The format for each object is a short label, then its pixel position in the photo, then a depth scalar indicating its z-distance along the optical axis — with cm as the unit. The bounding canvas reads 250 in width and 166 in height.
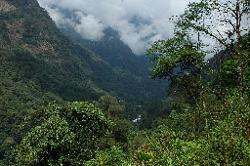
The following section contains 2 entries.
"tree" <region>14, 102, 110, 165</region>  1907
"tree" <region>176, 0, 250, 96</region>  1110
